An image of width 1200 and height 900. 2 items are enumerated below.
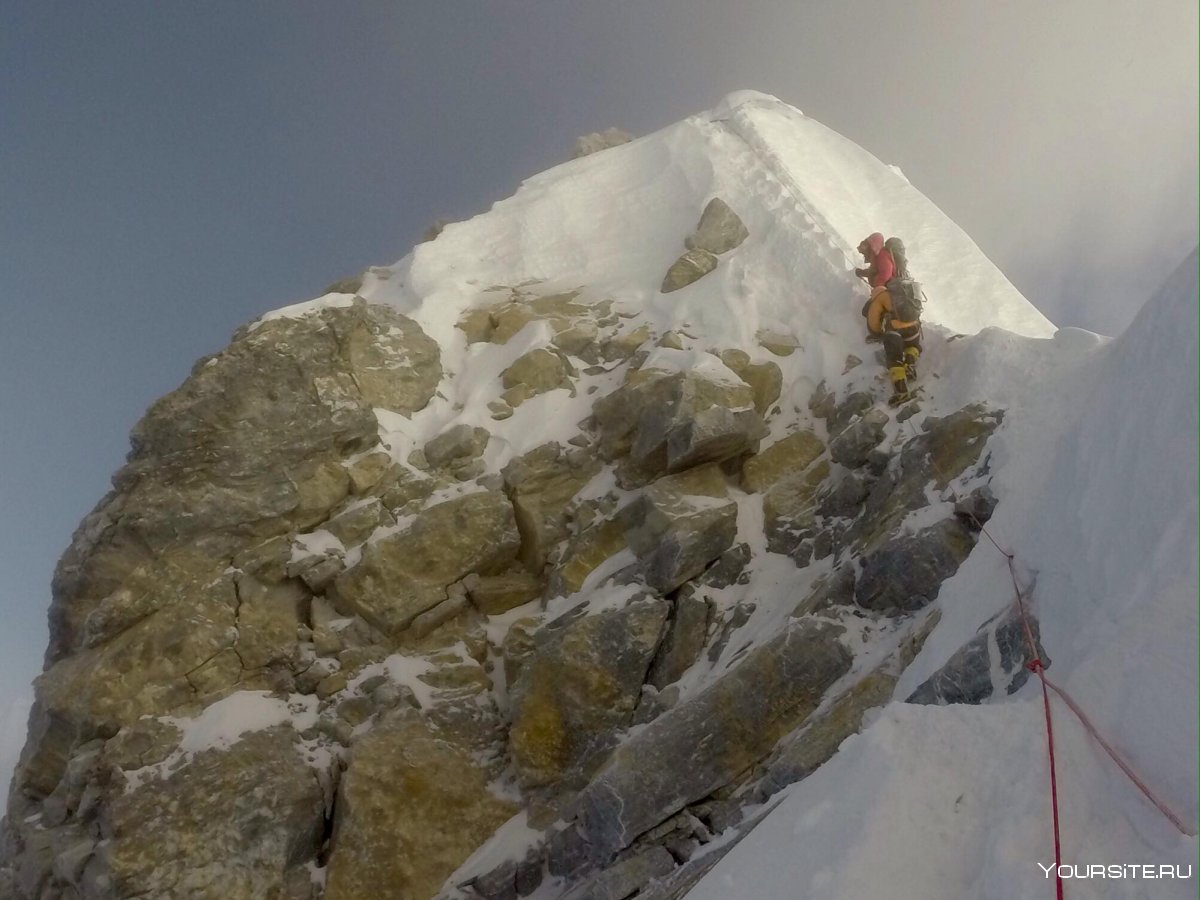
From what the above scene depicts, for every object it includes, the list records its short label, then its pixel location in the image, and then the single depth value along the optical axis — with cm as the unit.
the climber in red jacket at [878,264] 1310
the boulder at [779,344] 1400
